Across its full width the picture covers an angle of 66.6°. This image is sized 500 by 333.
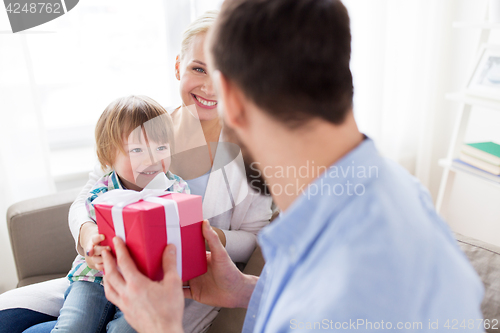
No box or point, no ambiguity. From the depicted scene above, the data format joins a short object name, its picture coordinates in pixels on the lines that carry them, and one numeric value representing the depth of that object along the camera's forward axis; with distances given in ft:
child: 3.73
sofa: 4.78
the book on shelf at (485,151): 5.90
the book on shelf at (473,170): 5.89
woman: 3.87
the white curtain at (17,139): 5.33
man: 1.70
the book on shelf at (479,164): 5.87
